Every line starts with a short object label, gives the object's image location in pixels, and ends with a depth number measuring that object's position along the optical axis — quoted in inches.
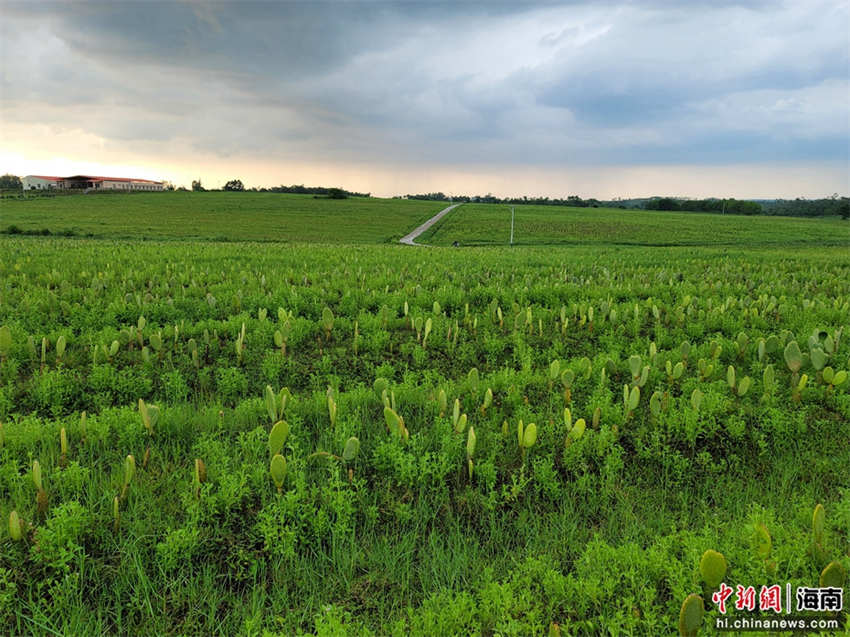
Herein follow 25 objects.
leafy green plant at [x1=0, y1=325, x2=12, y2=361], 188.5
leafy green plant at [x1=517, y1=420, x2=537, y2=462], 136.3
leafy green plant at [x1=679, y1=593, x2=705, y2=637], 80.4
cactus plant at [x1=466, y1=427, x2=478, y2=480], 133.2
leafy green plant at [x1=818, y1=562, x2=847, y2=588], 87.2
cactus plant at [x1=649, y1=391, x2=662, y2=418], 159.3
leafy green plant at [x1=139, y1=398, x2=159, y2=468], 140.2
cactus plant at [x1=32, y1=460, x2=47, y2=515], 107.5
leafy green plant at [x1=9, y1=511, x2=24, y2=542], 96.7
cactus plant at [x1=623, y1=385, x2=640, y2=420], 158.2
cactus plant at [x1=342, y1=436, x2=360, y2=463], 129.5
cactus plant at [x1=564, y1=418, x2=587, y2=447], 139.6
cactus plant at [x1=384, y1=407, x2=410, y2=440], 140.9
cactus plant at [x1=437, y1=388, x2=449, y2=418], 158.9
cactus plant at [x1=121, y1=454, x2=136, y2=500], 114.8
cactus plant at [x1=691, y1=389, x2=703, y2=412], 161.6
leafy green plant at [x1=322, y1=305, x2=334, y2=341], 244.5
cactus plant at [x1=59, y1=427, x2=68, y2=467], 127.7
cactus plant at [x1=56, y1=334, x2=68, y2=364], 195.6
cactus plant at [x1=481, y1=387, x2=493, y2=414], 162.3
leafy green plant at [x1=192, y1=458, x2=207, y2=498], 116.4
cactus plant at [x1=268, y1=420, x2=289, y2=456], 126.2
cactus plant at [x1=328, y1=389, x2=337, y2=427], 150.8
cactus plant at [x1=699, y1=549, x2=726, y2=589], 89.9
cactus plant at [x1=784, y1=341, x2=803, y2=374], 186.9
